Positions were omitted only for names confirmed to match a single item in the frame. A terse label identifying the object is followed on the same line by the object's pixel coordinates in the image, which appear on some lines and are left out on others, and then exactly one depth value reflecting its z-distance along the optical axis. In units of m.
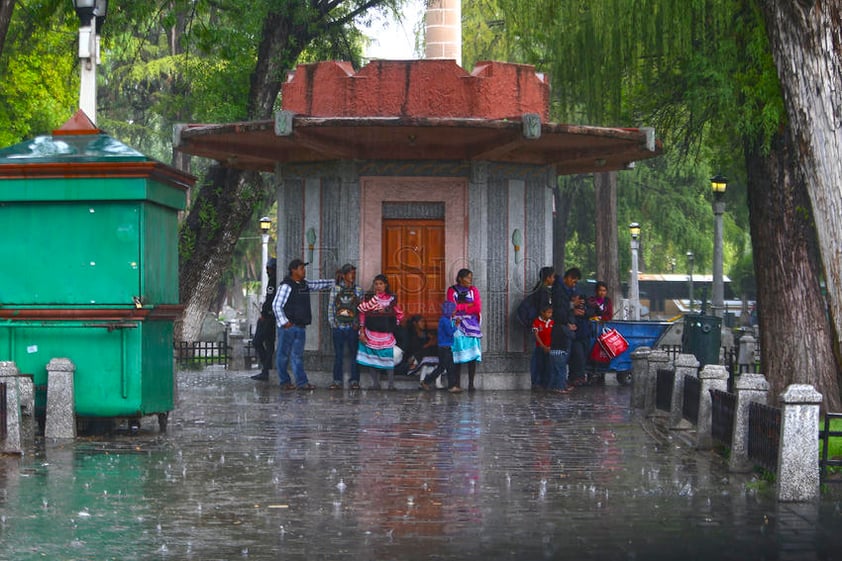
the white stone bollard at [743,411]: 12.02
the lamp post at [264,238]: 40.56
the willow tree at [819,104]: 10.08
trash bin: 22.70
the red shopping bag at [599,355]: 23.16
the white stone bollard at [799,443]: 10.66
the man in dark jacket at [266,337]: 23.14
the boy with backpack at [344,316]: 21.02
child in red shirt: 21.30
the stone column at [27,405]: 13.26
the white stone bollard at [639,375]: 18.52
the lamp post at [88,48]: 17.42
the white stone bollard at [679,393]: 15.62
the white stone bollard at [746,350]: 26.98
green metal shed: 14.10
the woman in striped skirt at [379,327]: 21.02
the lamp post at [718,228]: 29.97
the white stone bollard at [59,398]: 13.73
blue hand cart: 23.86
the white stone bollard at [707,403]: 13.69
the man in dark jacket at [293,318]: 20.64
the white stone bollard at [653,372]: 17.26
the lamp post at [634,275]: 43.28
